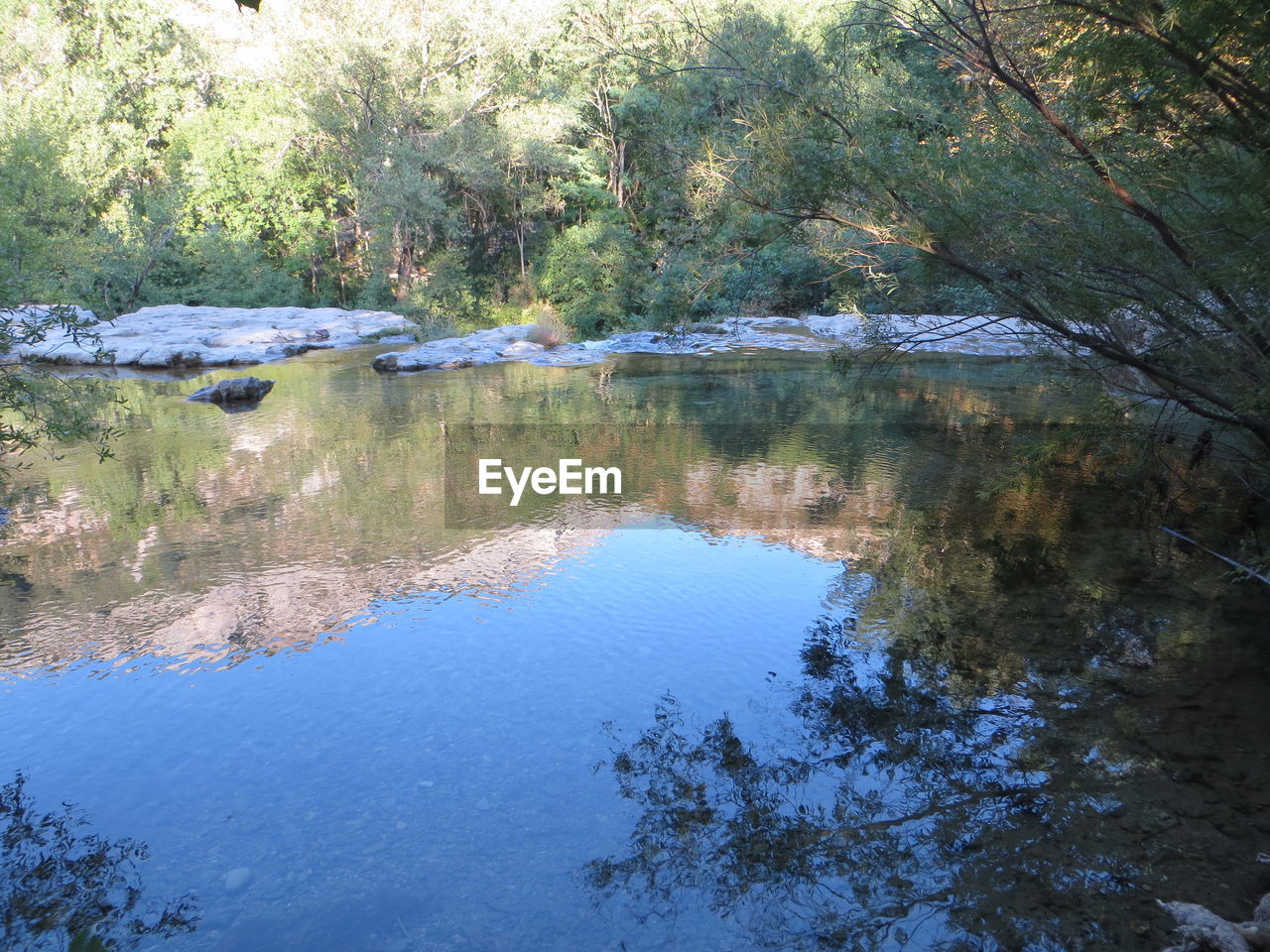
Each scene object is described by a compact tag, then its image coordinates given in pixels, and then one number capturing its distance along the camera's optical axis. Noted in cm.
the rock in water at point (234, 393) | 1516
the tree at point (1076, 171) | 470
